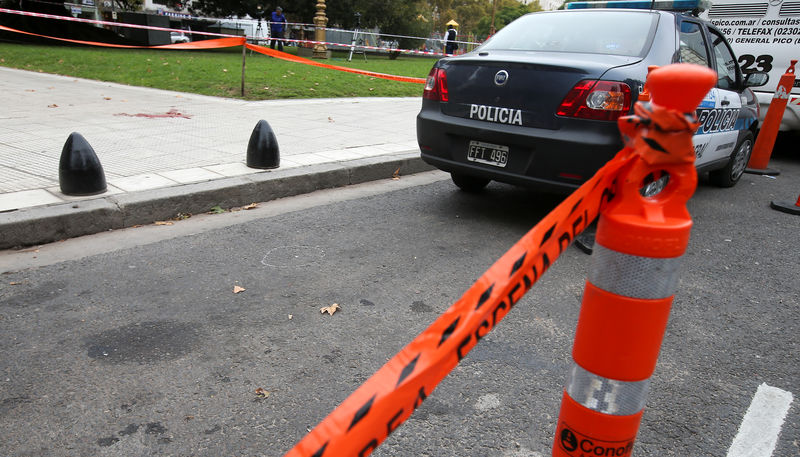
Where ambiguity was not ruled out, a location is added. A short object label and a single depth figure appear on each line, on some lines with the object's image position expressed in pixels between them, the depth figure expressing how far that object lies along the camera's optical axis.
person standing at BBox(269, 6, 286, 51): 25.34
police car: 4.15
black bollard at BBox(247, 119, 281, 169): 5.69
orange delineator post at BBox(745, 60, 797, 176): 7.83
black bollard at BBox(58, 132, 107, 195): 4.52
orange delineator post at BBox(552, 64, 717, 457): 1.09
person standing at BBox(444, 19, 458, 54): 24.67
